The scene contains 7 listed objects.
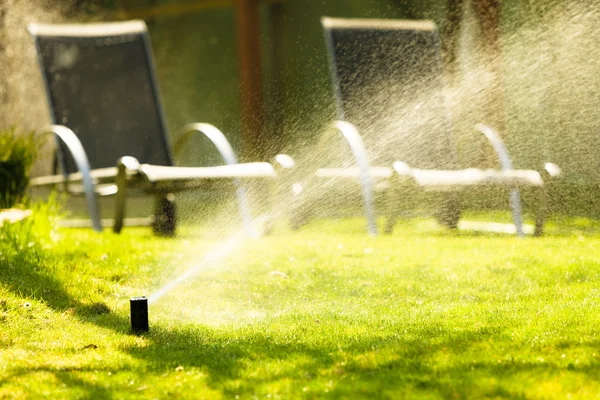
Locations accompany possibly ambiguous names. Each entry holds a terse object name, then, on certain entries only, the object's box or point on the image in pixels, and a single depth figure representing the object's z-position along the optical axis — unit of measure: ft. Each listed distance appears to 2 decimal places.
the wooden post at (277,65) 66.13
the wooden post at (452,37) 58.39
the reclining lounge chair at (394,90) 43.55
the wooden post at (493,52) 53.67
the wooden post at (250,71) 59.67
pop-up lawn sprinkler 20.72
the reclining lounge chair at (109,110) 40.78
